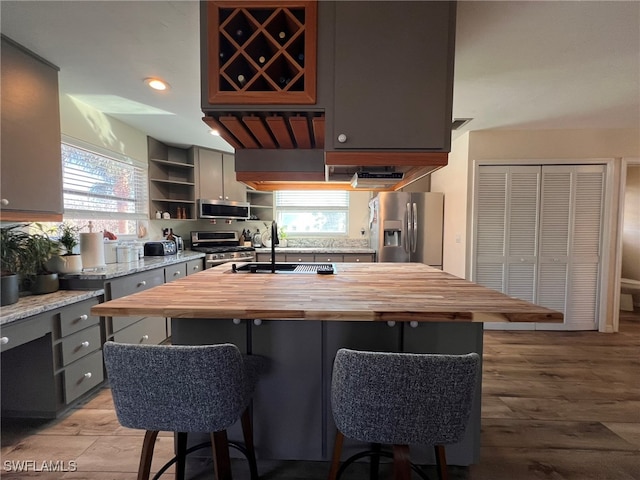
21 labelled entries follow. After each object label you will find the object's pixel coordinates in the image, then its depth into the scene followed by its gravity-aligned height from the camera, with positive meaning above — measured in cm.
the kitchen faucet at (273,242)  215 -12
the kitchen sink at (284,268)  216 -32
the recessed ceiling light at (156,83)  219 +109
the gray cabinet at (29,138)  177 +57
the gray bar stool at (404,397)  93 -55
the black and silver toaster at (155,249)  342 -27
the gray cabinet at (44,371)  185 -94
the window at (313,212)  481 +24
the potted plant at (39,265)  187 -27
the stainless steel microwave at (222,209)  403 +24
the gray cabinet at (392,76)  146 +77
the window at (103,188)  268 +39
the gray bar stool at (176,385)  98 -55
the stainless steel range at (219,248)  400 -32
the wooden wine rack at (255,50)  145 +90
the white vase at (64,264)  213 -29
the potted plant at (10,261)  170 -23
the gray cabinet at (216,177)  409 +71
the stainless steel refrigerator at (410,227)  386 +1
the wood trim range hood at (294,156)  159 +48
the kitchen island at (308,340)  138 -56
